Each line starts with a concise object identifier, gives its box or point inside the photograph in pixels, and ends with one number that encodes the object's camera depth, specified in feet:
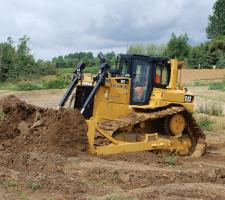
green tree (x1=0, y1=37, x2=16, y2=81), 183.01
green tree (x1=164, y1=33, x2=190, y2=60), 268.50
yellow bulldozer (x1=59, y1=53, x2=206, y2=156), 41.68
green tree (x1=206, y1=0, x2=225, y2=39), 324.80
